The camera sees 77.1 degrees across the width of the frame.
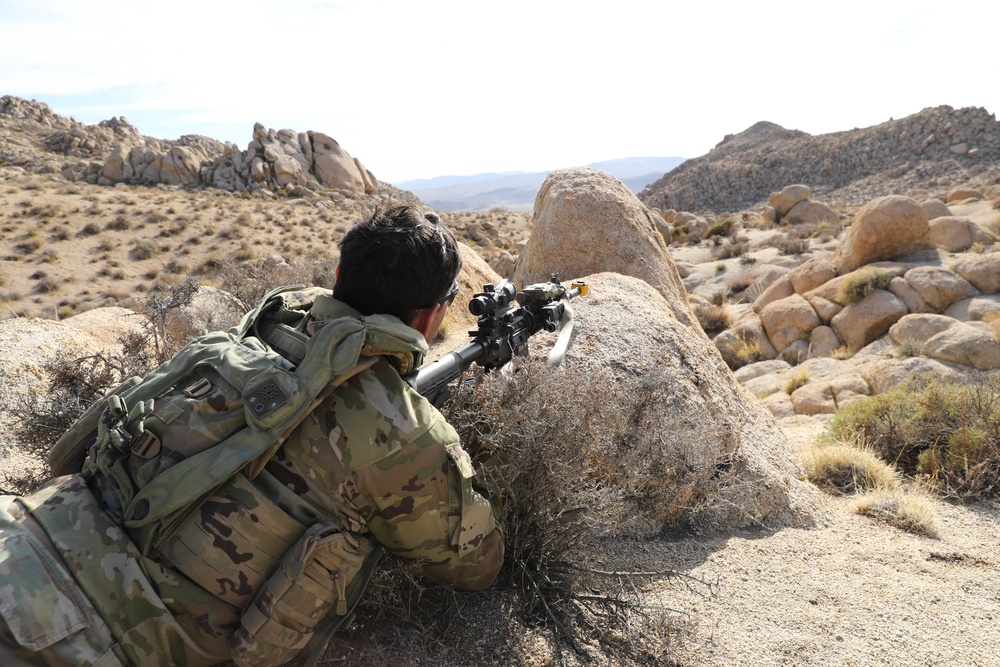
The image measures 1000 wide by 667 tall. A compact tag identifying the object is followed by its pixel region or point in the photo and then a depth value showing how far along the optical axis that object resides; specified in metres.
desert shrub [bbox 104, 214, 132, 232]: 21.67
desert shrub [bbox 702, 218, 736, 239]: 27.42
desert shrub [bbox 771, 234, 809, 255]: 20.41
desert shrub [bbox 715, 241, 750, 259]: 22.88
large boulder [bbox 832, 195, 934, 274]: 14.40
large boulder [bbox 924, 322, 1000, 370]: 9.38
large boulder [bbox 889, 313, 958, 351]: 11.03
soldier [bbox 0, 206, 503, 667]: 1.51
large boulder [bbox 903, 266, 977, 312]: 12.52
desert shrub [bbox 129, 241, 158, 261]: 19.91
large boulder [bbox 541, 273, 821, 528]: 3.37
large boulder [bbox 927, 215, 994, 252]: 14.92
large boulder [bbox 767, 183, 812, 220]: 28.78
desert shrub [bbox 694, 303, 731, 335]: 15.84
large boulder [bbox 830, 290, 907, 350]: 12.54
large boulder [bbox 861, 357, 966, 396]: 9.10
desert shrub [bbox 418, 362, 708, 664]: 2.33
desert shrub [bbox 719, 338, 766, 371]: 14.04
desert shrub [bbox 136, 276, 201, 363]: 4.00
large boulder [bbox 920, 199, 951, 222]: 17.23
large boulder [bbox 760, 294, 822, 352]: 13.83
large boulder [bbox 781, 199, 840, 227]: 26.52
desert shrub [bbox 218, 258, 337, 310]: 8.16
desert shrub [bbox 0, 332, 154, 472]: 2.90
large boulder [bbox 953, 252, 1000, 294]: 12.38
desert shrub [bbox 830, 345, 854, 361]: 12.38
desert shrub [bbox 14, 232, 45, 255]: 18.83
